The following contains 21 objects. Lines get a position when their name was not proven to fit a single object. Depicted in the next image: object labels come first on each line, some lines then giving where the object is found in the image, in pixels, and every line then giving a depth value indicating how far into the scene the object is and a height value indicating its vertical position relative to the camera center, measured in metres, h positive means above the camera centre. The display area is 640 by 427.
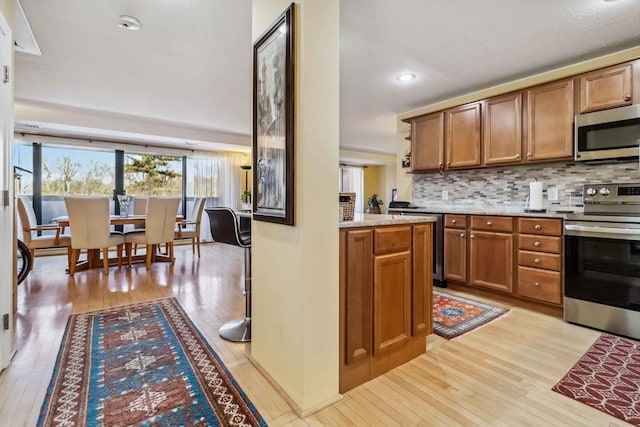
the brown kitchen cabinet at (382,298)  1.59 -0.48
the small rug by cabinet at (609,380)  1.47 -0.90
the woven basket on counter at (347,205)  1.85 +0.04
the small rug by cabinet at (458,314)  2.37 -0.87
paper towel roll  2.96 +0.15
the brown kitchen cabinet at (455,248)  3.20 -0.37
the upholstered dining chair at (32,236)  3.92 -0.29
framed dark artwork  1.45 +0.47
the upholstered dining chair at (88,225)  3.80 -0.15
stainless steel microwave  2.42 +0.63
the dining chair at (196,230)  5.31 -0.31
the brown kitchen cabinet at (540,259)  2.61 -0.41
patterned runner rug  1.38 -0.89
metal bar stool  2.17 -0.20
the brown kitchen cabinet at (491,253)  2.89 -0.39
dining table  4.18 -0.55
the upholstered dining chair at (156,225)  4.30 -0.18
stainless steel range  2.22 -0.37
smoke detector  2.20 +1.37
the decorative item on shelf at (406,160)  4.22 +0.70
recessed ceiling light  3.15 +1.39
